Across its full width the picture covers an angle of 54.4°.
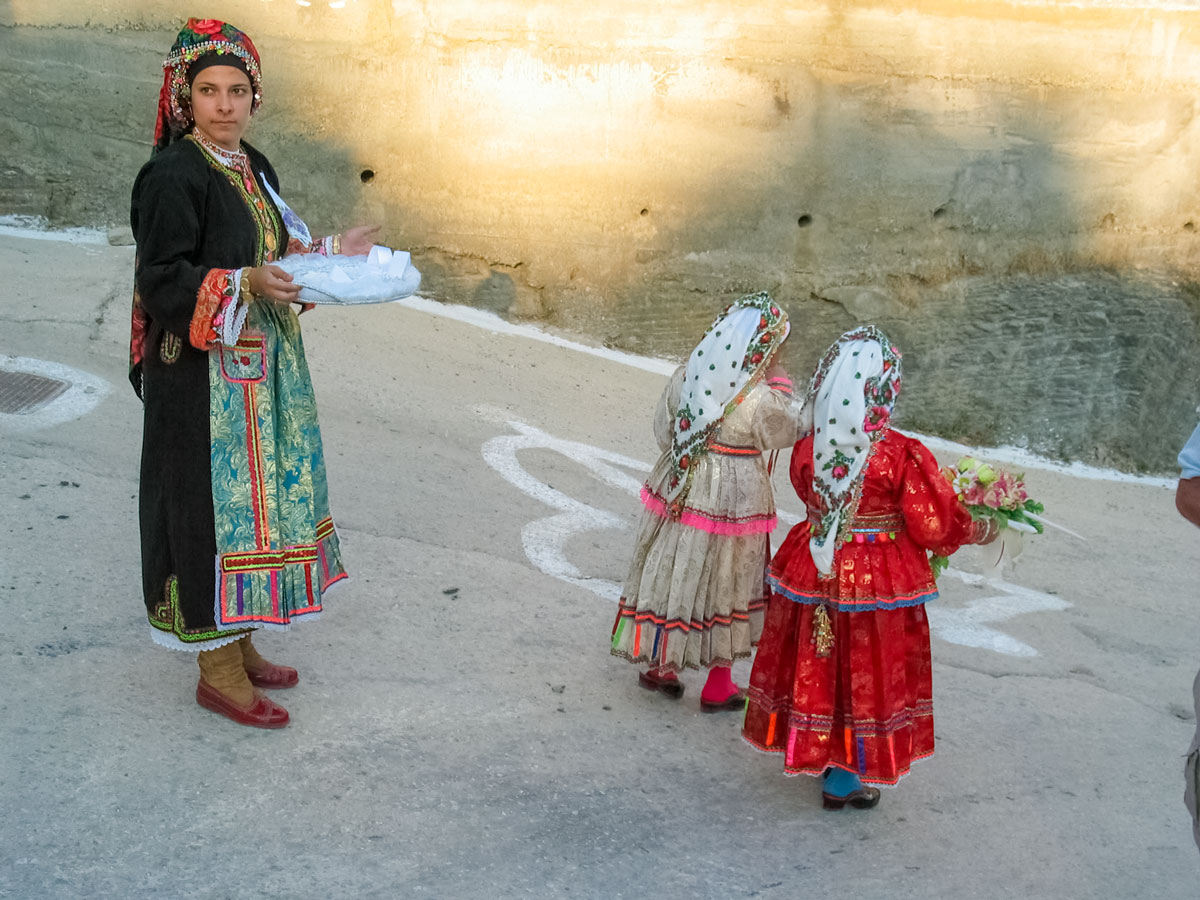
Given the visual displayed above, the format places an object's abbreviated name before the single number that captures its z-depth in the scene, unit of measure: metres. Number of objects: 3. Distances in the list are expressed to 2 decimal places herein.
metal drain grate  6.06
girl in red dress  3.39
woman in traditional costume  3.21
